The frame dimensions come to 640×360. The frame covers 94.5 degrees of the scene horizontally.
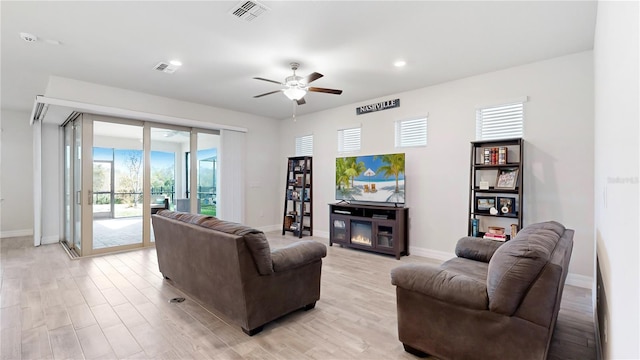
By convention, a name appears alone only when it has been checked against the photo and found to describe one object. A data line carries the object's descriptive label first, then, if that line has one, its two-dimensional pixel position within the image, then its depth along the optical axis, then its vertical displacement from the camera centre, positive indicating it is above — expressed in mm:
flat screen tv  5148 -3
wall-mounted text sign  5414 +1364
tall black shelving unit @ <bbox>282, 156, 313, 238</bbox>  6750 -424
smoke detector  3193 +1542
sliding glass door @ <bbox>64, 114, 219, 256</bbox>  5012 -4
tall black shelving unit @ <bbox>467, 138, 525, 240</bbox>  3914 -110
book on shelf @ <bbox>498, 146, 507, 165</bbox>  3990 +298
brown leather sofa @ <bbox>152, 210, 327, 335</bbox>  2408 -835
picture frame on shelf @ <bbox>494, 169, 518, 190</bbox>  3934 -15
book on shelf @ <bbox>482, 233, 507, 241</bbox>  3933 -791
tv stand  4977 -895
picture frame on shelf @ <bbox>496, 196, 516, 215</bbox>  3986 -371
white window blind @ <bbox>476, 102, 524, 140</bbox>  4137 +821
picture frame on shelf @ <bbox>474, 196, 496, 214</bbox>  4168 -363
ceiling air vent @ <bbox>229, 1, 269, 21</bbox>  2676 +1571
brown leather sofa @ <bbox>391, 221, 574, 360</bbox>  1698 -793
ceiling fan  3922 +1215
